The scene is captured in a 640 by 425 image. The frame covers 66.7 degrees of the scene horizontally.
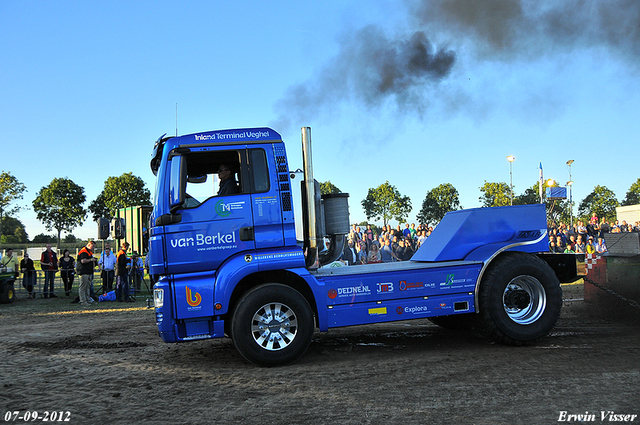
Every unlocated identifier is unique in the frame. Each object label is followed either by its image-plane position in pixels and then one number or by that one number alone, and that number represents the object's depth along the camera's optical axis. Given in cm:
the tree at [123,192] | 6606
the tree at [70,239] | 8115
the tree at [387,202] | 6244
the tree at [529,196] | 6439
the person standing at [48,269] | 1712
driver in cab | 620
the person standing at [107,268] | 1619
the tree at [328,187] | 5414
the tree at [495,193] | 5969
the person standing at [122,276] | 1484
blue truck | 596
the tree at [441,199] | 6462
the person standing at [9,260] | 1675
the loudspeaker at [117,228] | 839
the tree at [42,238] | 7967
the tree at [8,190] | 4838
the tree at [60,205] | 6262
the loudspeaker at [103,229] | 787
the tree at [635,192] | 6658
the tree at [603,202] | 6675
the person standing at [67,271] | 1730
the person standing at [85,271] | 1416
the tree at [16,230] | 9181
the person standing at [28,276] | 1714
